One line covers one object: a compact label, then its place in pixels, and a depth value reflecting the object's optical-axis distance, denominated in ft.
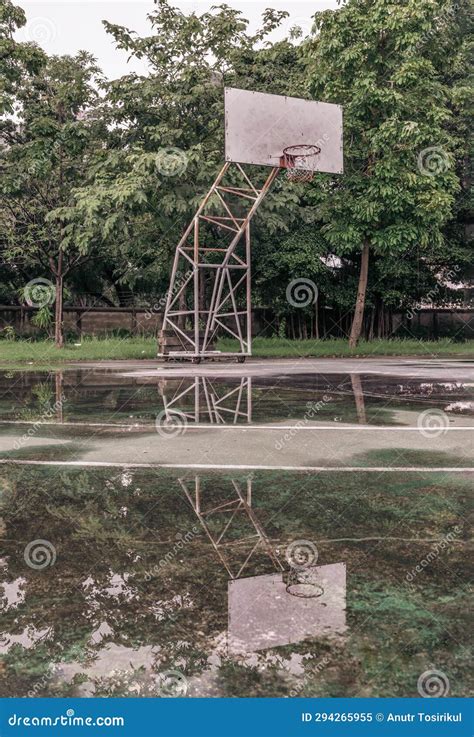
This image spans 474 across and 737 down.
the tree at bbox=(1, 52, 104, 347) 69.05
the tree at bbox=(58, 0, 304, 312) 62.80
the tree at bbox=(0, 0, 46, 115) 65.77
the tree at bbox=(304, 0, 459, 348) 66.18
